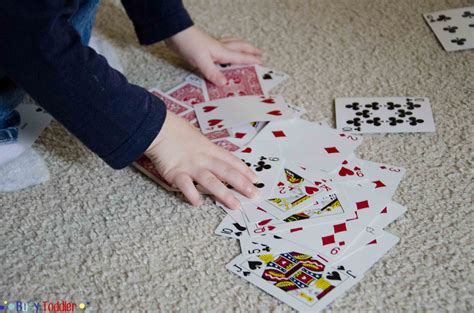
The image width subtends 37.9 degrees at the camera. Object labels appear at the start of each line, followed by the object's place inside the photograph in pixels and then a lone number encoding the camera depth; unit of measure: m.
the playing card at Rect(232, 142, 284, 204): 1.14
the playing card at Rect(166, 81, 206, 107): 1.40
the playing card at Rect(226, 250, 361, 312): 0.98
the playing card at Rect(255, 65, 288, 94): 1.42
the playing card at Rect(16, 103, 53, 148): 1.31
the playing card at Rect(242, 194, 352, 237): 1.08
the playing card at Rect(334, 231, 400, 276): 1.02
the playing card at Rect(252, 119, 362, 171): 1.21
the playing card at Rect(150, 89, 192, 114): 1.37
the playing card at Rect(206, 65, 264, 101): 1.40
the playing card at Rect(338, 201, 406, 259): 1.04
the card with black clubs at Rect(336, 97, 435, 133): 1.28
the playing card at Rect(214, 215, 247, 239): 1.09
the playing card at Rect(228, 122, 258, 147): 1.28
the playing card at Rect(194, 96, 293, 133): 1.30
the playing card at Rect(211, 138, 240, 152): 1.26
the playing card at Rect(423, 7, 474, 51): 1.50
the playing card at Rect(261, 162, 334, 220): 1.11
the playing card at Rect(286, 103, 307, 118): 1.33
